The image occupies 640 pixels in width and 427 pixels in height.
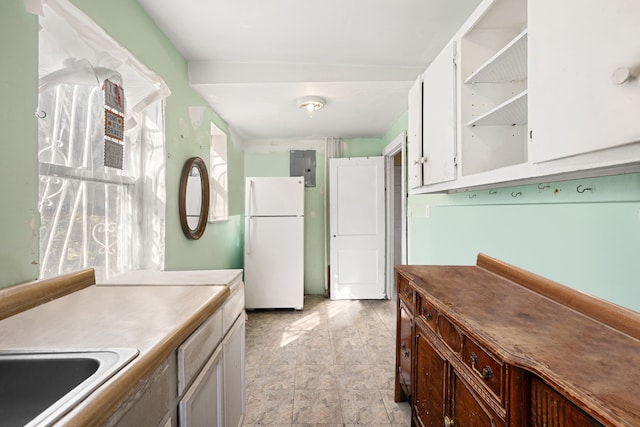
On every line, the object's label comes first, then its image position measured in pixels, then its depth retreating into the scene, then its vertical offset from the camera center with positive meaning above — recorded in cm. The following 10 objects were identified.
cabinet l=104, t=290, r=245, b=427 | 69 -54
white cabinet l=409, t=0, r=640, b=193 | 66 +40
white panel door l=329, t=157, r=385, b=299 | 386 -17
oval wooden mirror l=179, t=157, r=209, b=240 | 214 +15
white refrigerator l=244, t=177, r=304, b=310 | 350 -32
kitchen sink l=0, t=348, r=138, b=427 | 68 -37
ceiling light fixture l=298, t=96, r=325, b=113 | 261 +104
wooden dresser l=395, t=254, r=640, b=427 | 58 -33
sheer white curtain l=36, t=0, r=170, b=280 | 111 +28
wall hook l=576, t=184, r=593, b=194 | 104 +9
